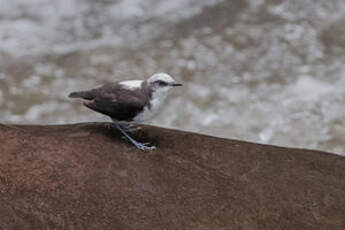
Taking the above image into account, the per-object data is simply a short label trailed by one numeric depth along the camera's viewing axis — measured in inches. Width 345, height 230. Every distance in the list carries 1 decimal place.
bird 264.7
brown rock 218.5
